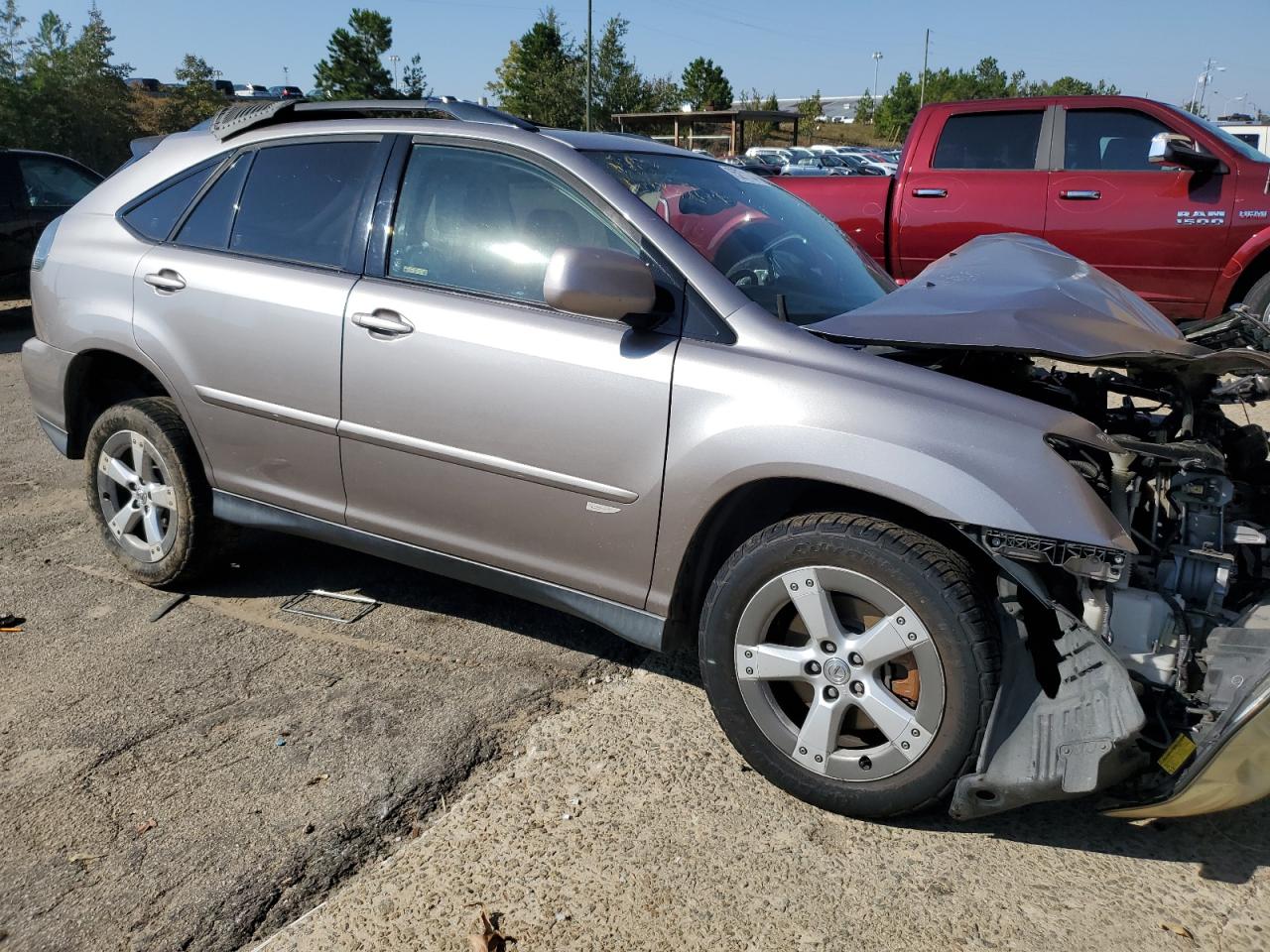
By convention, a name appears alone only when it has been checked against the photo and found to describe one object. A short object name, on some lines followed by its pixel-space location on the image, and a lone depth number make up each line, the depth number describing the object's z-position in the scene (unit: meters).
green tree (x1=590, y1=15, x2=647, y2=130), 48.81
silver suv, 2.46
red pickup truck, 7.04
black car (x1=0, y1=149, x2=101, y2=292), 10.70
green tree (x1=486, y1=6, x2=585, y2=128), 47.72
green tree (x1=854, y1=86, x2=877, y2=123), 84.38
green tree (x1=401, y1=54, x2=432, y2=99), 49.22
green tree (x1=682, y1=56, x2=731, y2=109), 61.12
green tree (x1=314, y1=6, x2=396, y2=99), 51.16
